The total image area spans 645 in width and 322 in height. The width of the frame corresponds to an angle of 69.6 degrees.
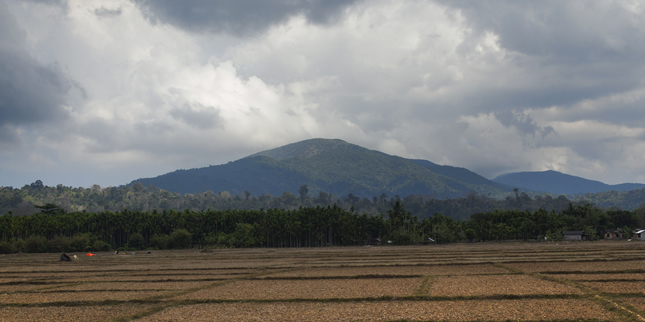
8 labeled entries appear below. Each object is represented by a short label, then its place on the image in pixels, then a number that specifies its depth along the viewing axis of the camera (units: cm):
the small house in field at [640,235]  12404
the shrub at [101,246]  11902
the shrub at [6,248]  10650
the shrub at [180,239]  12575
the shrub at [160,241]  12568
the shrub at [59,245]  11100
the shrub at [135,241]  13000
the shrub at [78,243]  11197
